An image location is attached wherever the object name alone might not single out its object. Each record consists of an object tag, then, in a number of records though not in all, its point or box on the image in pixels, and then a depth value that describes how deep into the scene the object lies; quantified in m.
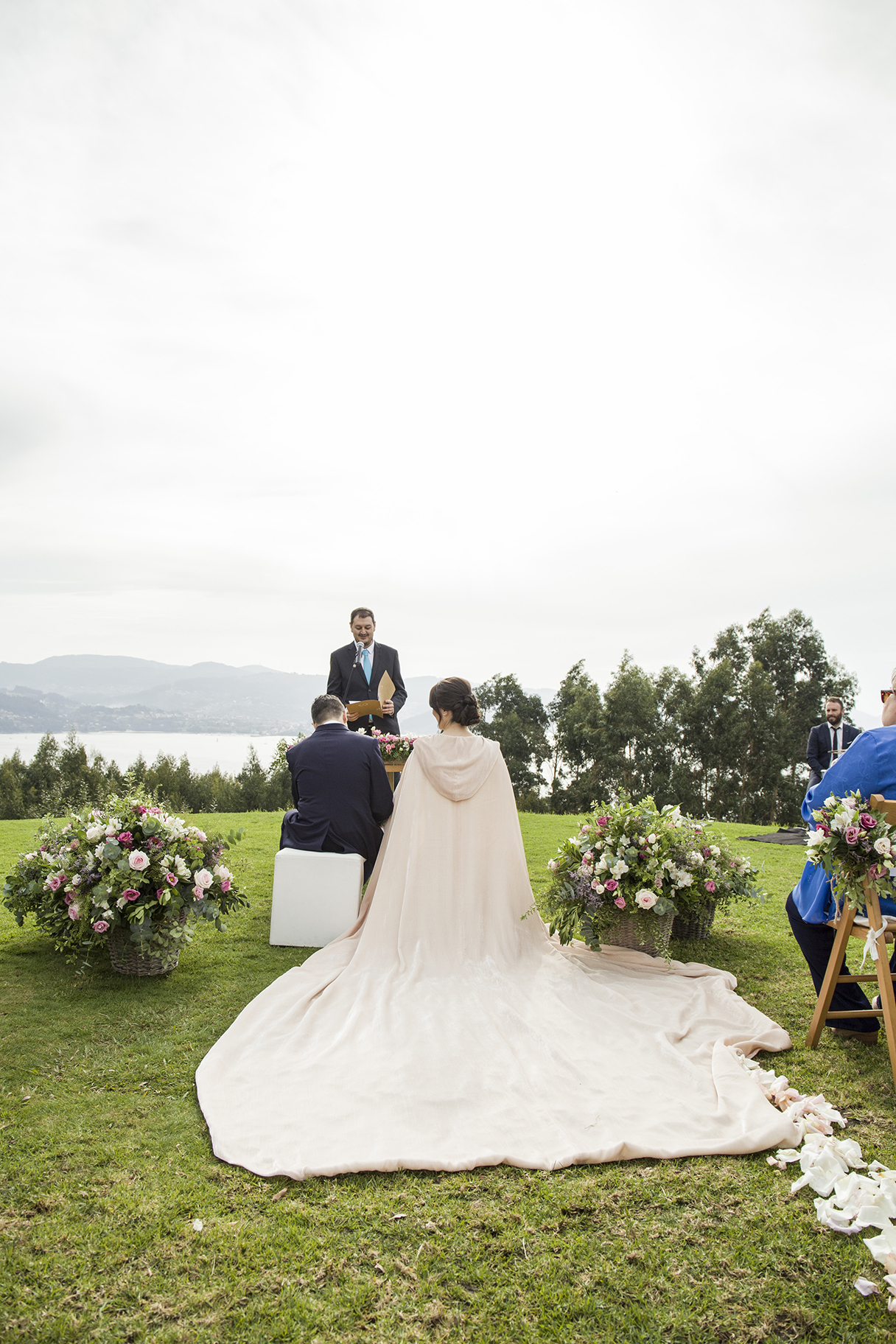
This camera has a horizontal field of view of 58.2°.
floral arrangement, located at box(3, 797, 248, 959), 4.83
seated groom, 6.14
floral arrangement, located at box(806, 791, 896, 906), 3.76
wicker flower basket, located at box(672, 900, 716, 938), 6.18
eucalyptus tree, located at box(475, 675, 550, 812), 36.38
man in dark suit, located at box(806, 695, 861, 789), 11.23
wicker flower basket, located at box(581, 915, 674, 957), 5.45
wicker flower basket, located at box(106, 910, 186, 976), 5.03
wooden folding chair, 3.71
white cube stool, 5.90
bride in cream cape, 3.14
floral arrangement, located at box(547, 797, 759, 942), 5.37
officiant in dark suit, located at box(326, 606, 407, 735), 9.18
